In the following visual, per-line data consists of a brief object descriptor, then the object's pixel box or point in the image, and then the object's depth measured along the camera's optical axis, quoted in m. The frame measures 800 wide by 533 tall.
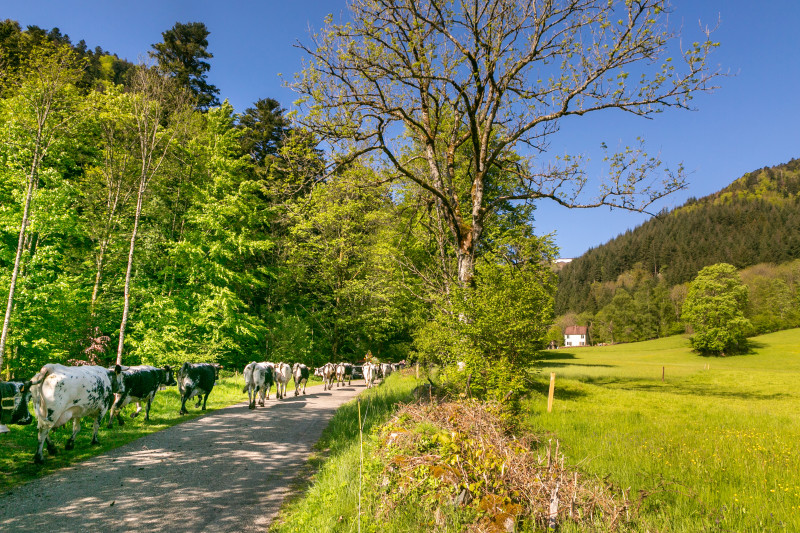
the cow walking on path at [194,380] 12.67
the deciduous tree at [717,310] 57.06
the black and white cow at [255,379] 14.73
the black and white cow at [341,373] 27.31
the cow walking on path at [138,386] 10.09
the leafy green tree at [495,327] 9.14
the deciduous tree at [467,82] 9.98
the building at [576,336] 136.12
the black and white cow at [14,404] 8.66
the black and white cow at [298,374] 19.77
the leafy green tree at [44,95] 14.57
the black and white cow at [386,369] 35.38
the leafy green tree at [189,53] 34.12
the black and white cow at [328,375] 24.75
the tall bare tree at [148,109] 18.16
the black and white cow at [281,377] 17.77
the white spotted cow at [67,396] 7.23
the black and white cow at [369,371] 22.98
